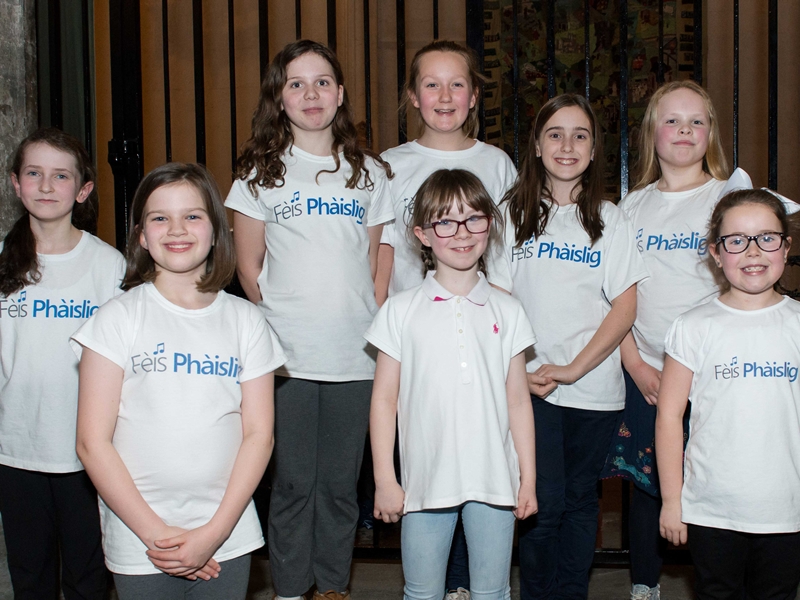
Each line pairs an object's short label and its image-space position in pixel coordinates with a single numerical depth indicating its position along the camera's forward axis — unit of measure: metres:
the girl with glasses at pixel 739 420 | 2.08
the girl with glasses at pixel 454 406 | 2.10
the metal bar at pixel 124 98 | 3.22
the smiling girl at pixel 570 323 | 2.48
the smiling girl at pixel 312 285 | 2.46
